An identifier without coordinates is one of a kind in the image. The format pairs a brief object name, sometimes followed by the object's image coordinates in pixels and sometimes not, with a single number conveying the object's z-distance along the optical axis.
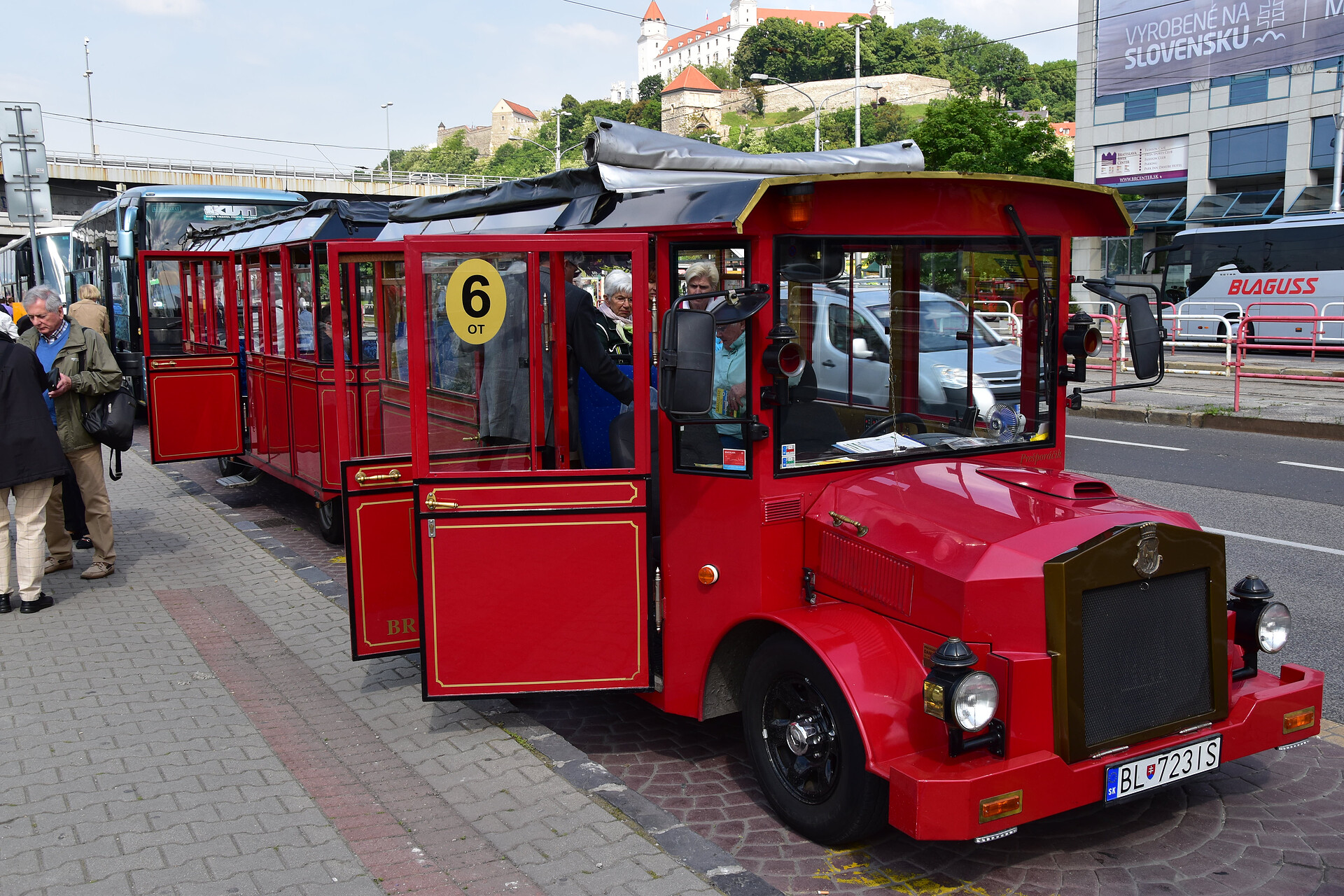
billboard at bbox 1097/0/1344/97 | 32.88
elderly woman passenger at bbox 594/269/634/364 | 4.59
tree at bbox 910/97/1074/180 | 40.91
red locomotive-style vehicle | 3.41
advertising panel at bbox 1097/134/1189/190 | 39.44
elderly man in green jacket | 7.30
